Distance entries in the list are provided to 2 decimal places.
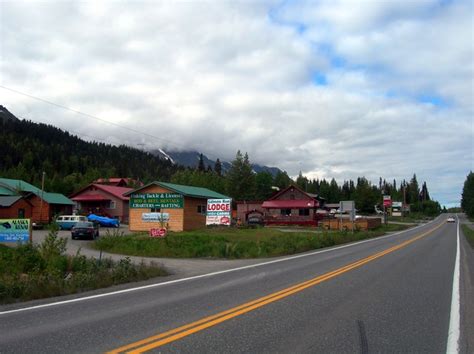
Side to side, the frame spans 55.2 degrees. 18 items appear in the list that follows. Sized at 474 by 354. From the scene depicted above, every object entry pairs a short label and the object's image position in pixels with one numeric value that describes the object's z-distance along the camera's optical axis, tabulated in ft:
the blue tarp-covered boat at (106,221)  181.06
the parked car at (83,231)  117.91
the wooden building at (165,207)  145.59
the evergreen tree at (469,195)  433.07
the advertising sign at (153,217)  145.48
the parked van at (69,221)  158.45
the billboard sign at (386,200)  287.28
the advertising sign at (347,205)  145.16
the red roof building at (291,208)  235.61
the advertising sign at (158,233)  89.20
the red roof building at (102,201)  230.68
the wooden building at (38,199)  200.03
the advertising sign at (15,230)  66.18
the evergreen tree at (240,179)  330.75
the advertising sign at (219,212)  138.31
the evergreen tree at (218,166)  555.12
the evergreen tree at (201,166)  567.79
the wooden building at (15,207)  171.12
